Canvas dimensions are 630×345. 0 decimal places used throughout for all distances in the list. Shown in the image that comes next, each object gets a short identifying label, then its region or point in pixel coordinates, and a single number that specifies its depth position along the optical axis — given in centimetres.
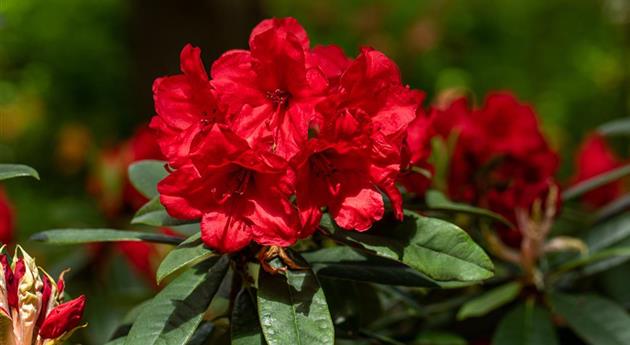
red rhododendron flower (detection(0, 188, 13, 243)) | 143
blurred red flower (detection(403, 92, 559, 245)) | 130
